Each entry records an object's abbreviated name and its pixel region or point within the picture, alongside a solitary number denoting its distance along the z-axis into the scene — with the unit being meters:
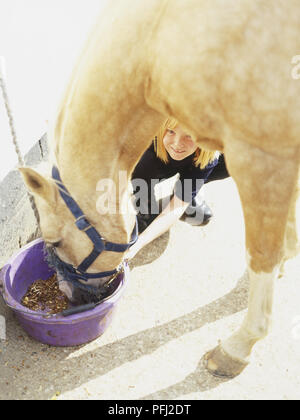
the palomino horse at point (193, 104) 1.35
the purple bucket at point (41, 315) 2.08
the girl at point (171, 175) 2.46
